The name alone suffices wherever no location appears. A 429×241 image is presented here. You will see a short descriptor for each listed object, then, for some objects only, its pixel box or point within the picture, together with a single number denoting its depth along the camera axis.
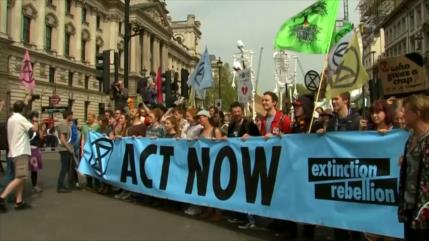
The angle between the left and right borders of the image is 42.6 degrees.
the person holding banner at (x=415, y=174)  4.00
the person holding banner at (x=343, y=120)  6.84
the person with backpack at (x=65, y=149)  11.87
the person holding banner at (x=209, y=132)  8.67
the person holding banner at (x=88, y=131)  12.41
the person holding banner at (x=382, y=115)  6.36
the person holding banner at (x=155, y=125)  10.12
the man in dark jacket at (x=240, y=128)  8.08
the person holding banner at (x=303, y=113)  7.29
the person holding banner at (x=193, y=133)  8.98
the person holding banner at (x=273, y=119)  7.77
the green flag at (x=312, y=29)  7.28
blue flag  14.63
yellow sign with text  9.85
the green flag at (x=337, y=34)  12.47
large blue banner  5.90
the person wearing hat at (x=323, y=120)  7.20
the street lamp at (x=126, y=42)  16.23
